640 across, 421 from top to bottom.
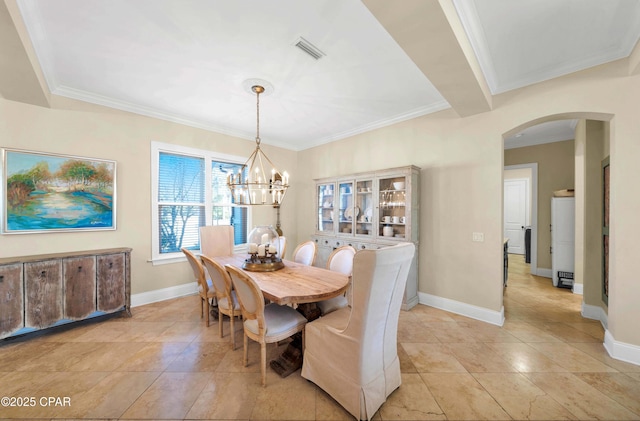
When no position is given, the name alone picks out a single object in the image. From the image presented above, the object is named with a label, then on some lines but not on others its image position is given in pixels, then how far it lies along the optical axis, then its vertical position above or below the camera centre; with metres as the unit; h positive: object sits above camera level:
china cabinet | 3.44 -0.01
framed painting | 2.71 +0.21
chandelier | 2.62 +0.28
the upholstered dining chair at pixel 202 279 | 2.71 -0.78
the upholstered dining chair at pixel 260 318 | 1.87 -0.91
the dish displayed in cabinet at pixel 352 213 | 4.01 -0.05
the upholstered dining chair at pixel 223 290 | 2.32 -0.79
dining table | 1.90 -0.65
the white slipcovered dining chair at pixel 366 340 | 1.51 -0.88
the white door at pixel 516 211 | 7.50 -0.02
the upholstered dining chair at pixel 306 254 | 3.27 -0.59
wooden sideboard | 2.44 -0.85
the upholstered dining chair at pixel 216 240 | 3.56 -0.45
